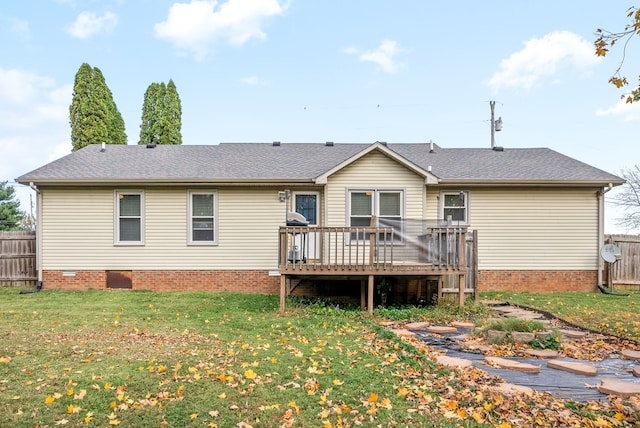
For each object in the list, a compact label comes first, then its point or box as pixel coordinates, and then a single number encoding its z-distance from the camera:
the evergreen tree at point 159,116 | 24.88
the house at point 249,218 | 11.91
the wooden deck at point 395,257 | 9.14
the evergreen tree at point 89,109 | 20.98
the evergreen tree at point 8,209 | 23.23
